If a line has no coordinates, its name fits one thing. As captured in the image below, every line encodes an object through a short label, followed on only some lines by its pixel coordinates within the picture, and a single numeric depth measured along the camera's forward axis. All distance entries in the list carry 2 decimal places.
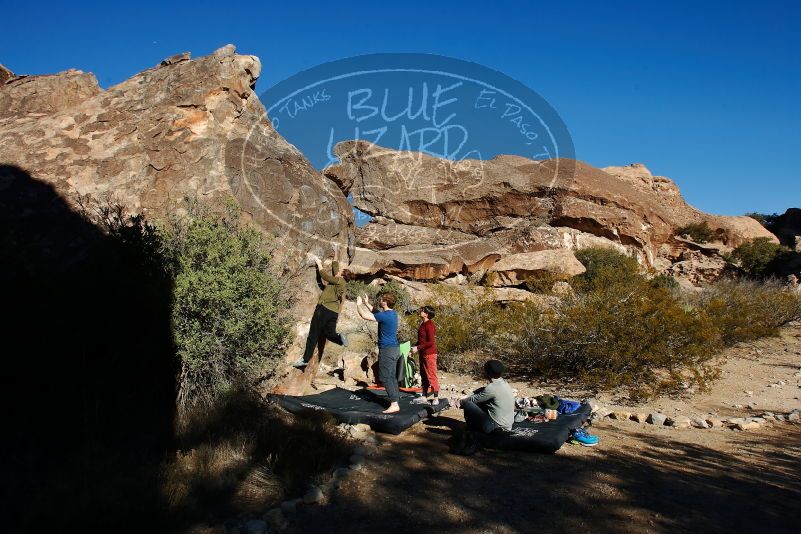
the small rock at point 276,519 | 3.16
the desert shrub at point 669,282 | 16.20
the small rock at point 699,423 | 6.00
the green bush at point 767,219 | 38.25
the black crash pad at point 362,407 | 5.16
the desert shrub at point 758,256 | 24.41
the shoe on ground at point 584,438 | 5.00
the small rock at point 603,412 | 6.44
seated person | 4.76
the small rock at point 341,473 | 3.87
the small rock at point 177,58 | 8.04
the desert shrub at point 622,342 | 7.93
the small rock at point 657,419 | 6.09
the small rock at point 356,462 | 4.07
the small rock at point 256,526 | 3.04
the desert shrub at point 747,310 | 11.07
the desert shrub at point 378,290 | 14.72
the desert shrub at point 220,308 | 5.02
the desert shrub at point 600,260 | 18.13
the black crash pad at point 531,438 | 4.57
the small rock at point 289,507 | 3.34
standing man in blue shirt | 5.65
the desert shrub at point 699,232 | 27.30
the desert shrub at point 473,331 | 9.38
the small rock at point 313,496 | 3.46
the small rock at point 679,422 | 5.98
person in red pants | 6.80
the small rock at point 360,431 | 4.99
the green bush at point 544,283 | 11.31
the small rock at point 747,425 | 6.00
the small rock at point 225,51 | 7.98
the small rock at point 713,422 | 6.06
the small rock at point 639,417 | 6.18
